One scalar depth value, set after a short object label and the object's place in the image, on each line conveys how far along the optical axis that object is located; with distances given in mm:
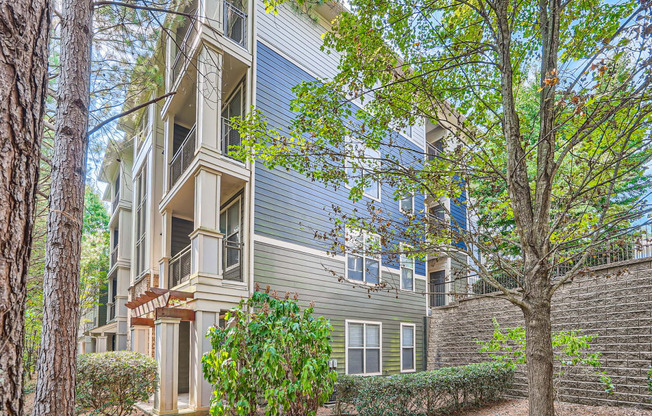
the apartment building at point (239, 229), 8766
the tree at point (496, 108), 4363
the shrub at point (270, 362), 5305
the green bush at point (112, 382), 7078
